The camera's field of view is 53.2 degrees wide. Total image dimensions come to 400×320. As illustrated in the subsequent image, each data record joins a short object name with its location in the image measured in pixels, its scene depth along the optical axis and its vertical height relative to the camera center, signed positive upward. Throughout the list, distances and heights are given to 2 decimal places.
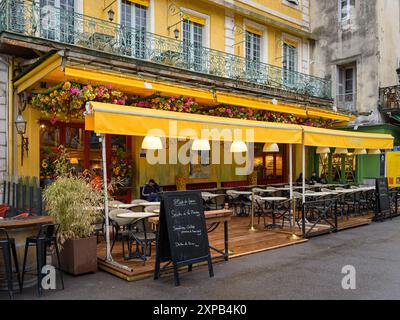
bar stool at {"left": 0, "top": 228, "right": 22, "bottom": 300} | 5.20 -1.20
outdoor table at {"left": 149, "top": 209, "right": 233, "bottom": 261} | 6.84 -0.96
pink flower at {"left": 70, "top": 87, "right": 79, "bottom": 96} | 8.79 +1.61
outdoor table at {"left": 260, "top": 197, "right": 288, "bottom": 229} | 9.75 -1.25
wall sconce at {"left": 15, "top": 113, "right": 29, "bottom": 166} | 9.67 +0.81
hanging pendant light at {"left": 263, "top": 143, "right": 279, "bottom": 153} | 12.96 +0.52
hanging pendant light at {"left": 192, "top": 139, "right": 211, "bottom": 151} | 9.99 +0.45
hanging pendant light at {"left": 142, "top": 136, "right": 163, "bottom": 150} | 8.22 +0.42
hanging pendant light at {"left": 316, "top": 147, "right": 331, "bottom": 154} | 14.25 +0.44
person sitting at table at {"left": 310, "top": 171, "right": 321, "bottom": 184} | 16.85 -0.73
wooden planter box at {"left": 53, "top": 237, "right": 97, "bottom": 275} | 6.27 -1.47
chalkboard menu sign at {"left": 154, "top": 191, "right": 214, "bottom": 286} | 5.87 -1.05
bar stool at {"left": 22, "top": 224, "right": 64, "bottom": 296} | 5.45 -1.11
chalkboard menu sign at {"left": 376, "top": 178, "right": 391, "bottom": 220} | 11.97 -1.13
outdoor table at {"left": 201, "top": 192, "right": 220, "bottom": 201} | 11.31 -0.94
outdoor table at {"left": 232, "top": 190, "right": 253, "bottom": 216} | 12.19 -1.16
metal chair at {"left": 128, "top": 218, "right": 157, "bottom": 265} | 6.64 -1.28
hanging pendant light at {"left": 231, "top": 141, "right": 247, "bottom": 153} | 10.68 +0.44
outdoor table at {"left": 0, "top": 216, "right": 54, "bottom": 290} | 5.65 -0.99
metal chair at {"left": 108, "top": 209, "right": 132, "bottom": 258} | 7.09 -1.03
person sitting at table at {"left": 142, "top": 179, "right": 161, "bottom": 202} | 11.04 -0.73
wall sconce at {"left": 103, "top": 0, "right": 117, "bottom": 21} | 11.77 +4.46
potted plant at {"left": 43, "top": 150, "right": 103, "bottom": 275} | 6.29 -0.89
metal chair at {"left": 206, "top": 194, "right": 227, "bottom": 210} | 11.52 -1.21
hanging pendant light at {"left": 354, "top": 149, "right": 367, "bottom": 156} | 14.17 +0.38
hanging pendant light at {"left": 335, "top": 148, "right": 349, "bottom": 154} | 14.31 +0.39
